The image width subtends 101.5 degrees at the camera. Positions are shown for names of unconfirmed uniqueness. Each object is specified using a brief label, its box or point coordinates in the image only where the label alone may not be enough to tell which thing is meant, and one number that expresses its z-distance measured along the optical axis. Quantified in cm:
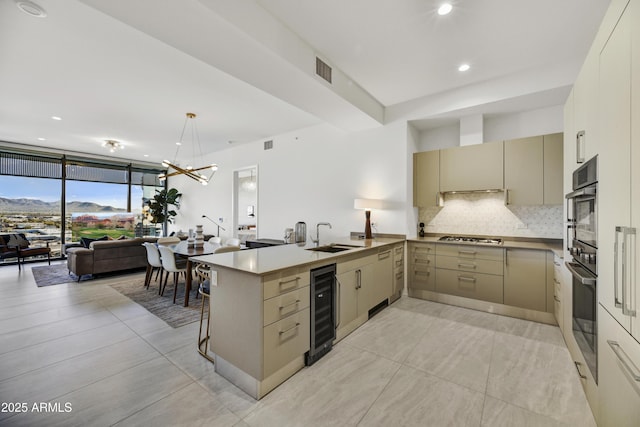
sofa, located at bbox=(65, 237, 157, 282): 509
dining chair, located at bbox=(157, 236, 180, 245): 523
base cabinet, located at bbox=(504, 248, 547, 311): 309
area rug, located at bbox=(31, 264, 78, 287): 498
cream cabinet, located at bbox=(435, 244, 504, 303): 335
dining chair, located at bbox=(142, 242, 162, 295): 429
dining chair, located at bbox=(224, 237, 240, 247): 465
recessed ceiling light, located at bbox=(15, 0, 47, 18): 210
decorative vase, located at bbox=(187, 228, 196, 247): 472
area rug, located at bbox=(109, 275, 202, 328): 330
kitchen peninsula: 186
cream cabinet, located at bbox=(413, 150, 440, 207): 398
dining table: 378
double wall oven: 151
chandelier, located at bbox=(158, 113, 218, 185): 475
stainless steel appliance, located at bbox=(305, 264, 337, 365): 227
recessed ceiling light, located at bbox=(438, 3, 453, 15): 213
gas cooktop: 360
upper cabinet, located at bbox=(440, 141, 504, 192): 354
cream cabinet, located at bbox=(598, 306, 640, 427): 100
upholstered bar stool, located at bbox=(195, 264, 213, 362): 242
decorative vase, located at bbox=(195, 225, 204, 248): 463
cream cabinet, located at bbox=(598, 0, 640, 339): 104
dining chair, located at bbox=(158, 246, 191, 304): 394
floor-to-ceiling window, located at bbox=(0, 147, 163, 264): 671
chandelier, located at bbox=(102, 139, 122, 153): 629
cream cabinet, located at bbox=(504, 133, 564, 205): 318
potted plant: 829
